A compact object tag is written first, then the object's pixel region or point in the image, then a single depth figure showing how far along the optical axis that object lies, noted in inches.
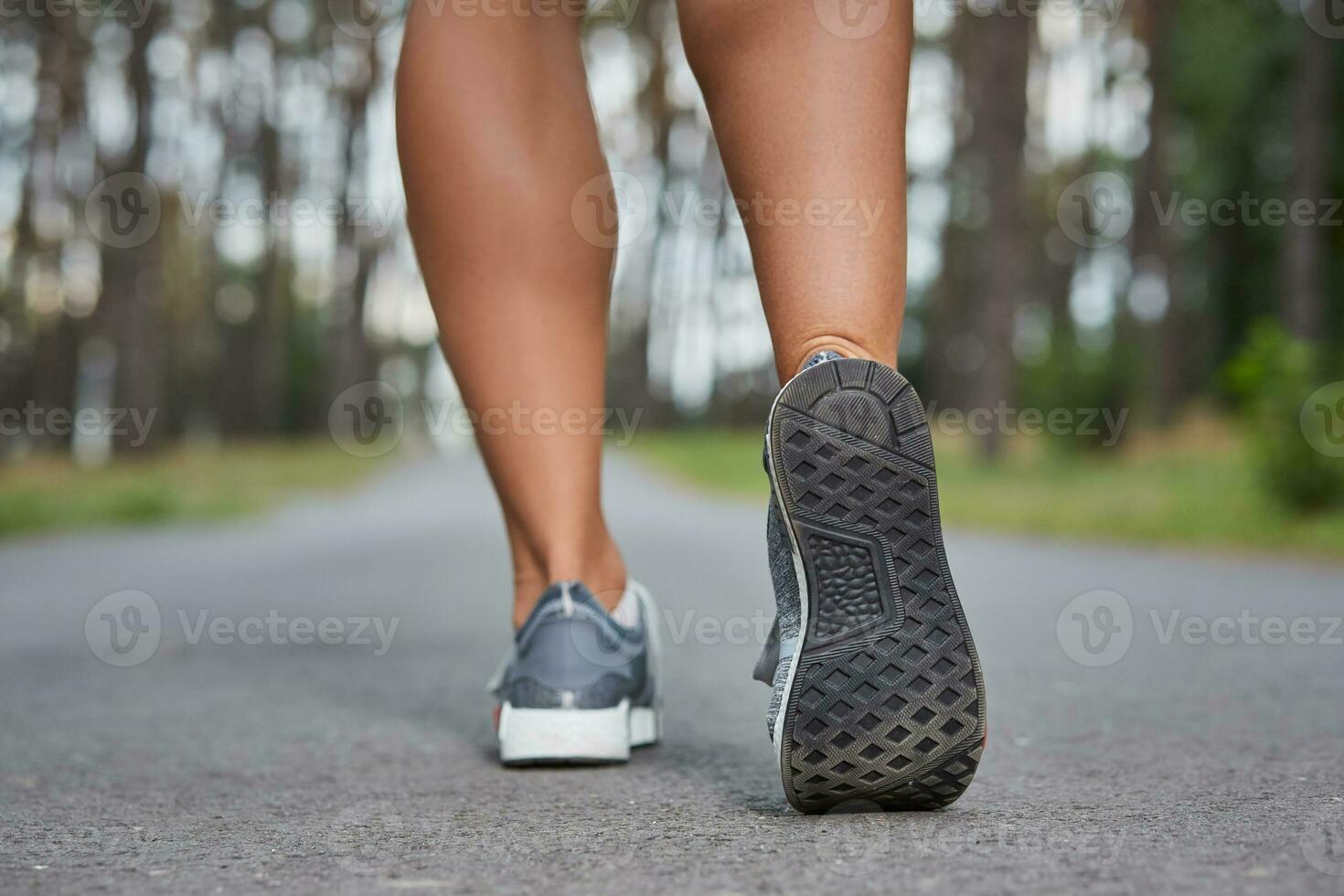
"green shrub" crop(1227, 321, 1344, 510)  217.0
